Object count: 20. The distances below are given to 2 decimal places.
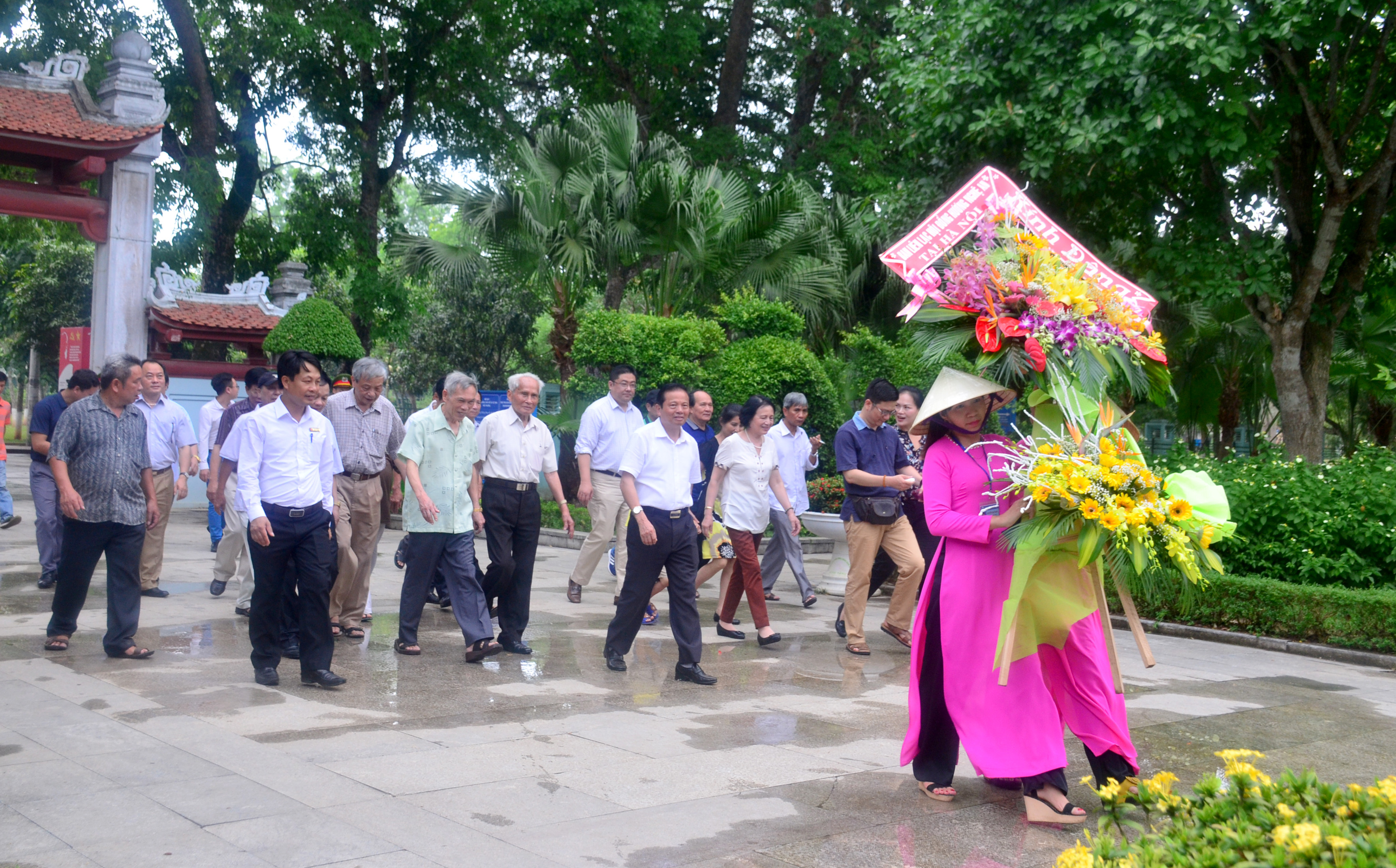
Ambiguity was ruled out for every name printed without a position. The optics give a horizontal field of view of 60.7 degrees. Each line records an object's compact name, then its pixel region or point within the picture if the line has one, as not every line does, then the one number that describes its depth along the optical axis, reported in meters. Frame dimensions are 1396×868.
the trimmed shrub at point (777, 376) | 14.50
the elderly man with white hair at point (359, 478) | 7.87
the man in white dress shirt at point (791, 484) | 10.09
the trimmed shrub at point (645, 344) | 15.19
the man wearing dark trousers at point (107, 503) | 6.82
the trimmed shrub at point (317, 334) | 17.50
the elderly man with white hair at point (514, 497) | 7.42
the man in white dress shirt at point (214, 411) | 11.09
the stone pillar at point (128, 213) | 16.86
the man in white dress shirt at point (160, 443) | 9.37
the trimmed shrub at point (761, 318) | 15.16
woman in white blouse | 8.38
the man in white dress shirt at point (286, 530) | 6.41
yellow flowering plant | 2.06
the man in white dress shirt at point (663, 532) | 6.95
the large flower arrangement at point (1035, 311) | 4.62
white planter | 10.92
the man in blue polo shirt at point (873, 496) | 8.11
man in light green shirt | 7.34
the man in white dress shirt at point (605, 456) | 9.63
